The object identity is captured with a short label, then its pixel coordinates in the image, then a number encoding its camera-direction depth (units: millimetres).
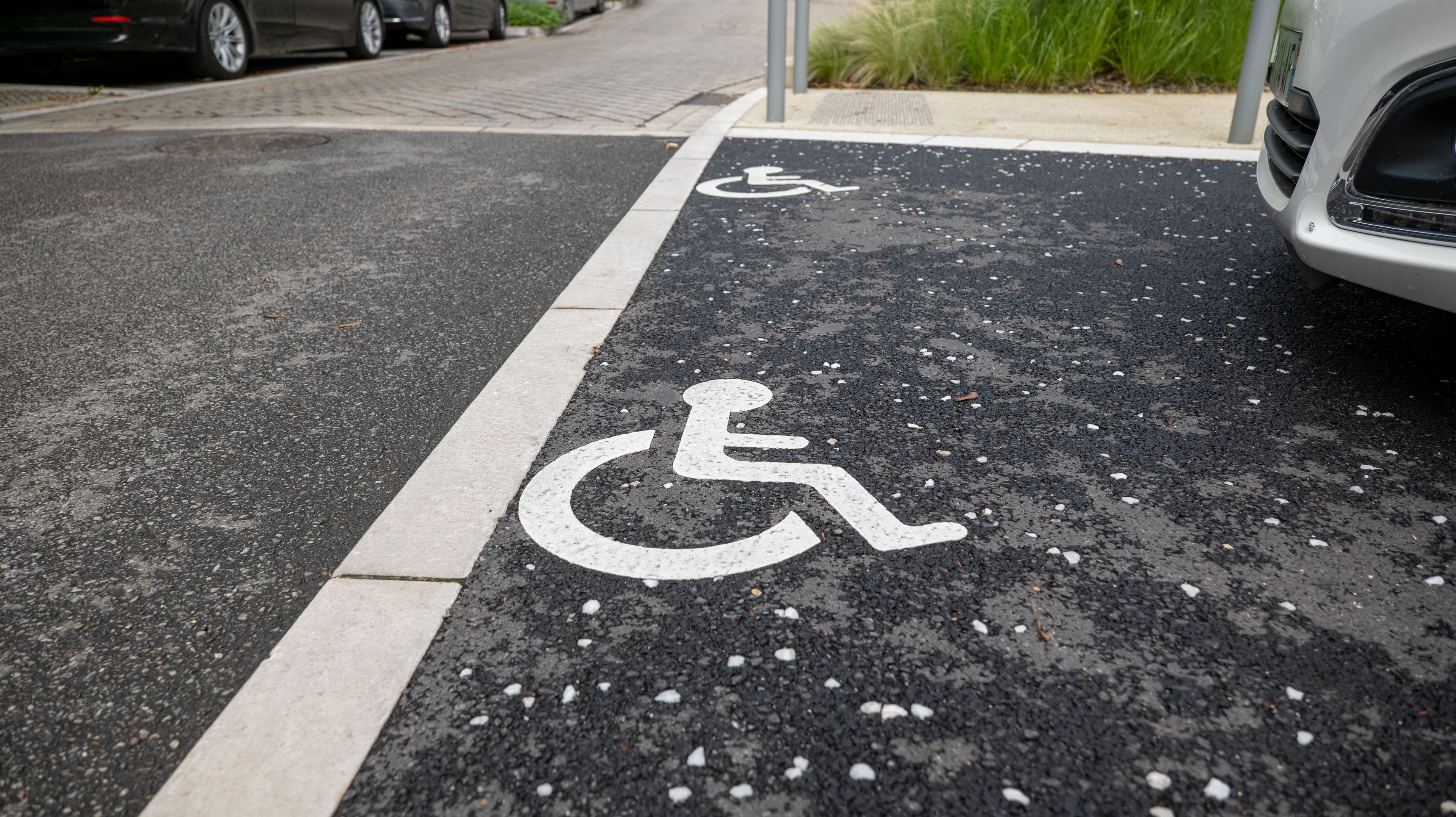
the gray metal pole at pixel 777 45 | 7504
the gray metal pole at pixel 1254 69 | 6328
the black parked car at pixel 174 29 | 9047
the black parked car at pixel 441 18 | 14336
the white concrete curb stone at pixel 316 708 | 1526
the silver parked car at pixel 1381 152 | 2391
